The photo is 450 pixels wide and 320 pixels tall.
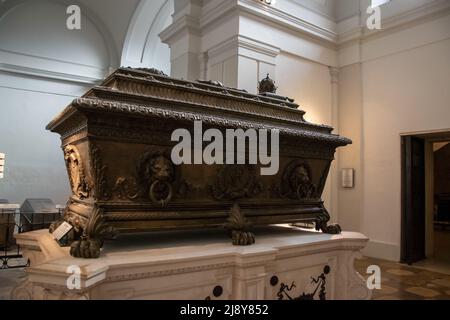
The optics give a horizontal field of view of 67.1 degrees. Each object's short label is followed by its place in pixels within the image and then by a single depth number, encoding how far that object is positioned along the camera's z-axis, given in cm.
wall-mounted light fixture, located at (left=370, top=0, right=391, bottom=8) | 580
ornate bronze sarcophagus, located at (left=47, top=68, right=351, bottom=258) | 156
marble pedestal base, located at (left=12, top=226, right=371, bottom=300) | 129
